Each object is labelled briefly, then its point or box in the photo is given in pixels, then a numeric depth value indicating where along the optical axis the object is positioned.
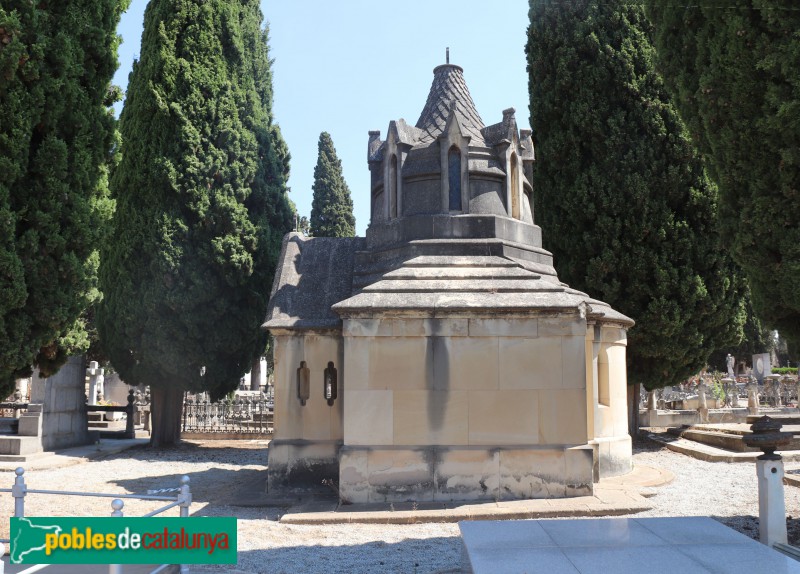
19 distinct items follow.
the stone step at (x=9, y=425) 16.30
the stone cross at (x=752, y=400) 22.20
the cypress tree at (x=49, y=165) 7.68
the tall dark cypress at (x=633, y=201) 15.85
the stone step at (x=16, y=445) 14.94
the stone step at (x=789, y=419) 18.41
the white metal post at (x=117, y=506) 4.51
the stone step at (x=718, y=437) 14.29
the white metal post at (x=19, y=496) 6.44
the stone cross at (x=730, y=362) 37.72
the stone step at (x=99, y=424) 22.09
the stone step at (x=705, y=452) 13.25
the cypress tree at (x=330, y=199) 35.84
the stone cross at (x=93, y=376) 23.19
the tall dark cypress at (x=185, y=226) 16.23
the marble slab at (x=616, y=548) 4.91
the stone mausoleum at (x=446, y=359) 9.27
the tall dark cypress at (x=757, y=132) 6.66
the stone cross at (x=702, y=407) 20.52
